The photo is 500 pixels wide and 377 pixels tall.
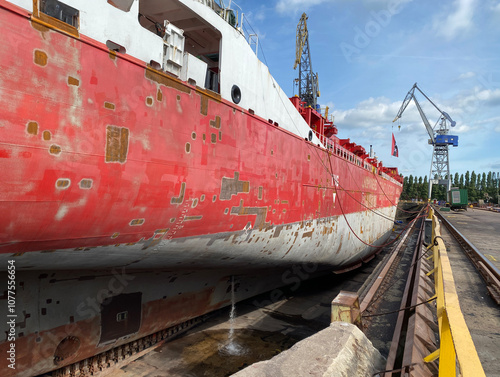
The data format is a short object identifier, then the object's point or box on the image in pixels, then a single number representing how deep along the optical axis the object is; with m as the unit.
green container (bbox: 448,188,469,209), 42.50
